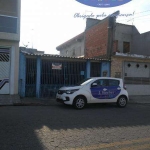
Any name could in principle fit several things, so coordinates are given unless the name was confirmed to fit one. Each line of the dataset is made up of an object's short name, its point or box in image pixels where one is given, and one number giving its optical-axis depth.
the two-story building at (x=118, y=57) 15.75
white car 10.05
